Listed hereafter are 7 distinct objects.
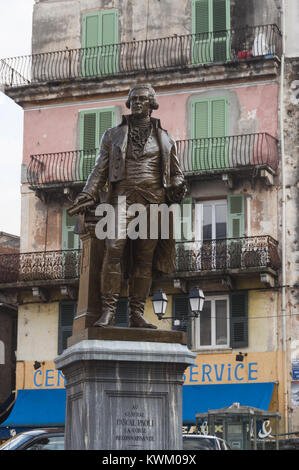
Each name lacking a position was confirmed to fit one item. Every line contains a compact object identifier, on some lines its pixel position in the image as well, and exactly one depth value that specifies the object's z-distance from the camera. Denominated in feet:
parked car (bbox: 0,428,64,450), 56.29
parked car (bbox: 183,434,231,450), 58.08
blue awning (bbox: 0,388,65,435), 112.47
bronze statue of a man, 43.80
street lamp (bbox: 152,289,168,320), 87.89
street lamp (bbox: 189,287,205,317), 88.99
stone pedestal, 40.42
